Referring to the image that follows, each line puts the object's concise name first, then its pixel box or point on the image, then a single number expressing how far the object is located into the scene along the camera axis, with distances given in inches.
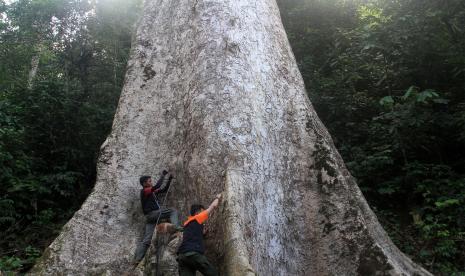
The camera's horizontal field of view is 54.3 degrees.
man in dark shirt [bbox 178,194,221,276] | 154.9
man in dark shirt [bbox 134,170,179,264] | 196.1
